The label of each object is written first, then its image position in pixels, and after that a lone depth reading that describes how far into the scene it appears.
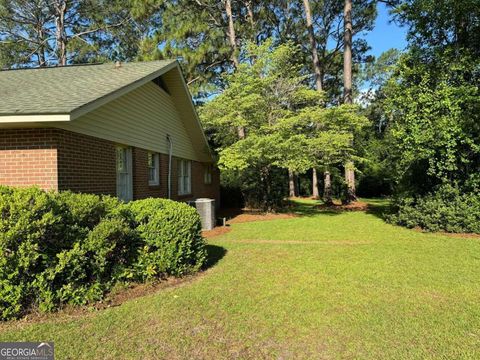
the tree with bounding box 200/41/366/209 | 15.12
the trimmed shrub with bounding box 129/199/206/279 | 5.99
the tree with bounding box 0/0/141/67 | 26.75
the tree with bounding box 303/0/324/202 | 23.20
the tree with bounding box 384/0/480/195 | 11.20
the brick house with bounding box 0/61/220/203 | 6.73
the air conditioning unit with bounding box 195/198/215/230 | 12.50
